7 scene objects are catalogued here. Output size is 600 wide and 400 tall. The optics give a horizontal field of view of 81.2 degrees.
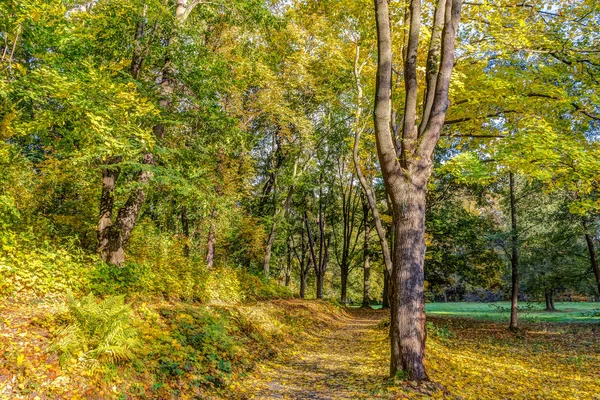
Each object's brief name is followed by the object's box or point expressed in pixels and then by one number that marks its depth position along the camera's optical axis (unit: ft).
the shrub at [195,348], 18.06
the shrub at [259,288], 51.14
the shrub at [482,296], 175.55
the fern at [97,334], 14.51
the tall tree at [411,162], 19.45
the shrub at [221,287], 36.88
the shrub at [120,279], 23.65
